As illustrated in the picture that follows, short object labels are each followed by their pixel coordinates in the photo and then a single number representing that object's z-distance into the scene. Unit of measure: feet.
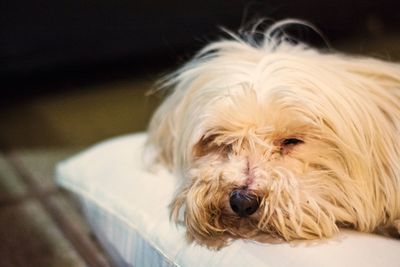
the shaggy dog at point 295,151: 3.41
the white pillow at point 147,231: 3.35
